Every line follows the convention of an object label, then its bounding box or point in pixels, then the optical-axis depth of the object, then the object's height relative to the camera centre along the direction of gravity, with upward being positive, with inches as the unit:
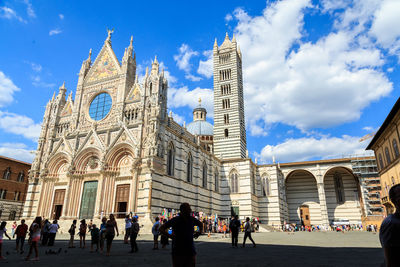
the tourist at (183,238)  173.5 -8.4
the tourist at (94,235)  446.9 -17.3
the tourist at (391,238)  104.3 -4.8
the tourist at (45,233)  555.8 -17.8
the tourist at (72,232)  505.0 -14.1
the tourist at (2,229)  363.9 -7.0
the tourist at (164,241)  412.8 -25.9
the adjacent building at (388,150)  937.5 +271.4
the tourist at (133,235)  417.5 -15.9
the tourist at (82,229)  501.9 -9.7
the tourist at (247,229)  523.3 -8.7
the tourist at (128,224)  528.5 -1.1
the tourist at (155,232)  469.4 -13.3
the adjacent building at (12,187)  1350.9 +176.5
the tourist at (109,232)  385.2 -10.9
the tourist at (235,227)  515.5 -5.1
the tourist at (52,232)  548.2 -15.4
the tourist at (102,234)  439.0 -15.6
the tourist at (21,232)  444.1 -12.7
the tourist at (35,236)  343.9 -14.6
